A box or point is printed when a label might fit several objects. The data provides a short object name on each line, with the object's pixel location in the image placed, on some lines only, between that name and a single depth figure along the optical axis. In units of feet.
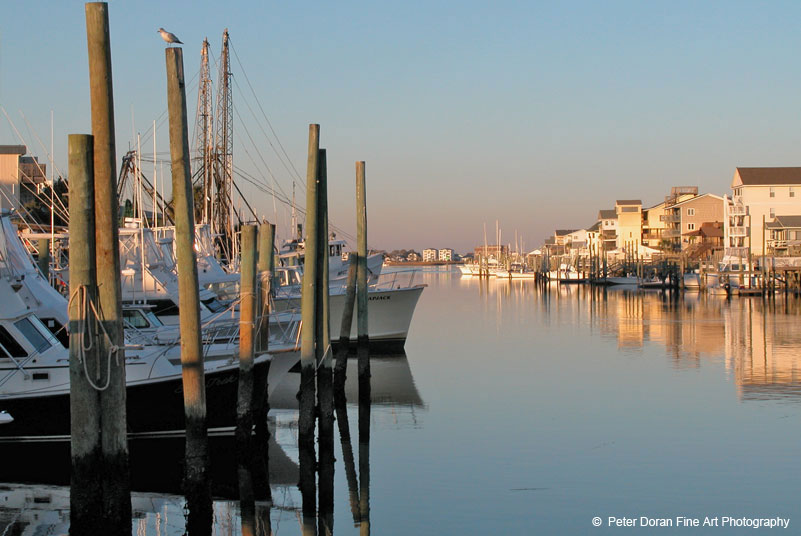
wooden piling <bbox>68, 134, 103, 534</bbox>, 41.55
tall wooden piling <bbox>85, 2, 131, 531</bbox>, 41.86
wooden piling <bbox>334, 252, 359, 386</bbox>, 84.23
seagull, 58.54
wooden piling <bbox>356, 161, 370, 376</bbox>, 89.25
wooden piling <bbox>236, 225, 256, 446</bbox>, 62.08
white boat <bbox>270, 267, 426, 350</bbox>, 139.13
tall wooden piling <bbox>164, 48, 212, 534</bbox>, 49.37
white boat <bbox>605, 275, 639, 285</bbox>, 377.69
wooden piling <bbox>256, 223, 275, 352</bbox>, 72.84
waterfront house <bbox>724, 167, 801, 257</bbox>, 371.56
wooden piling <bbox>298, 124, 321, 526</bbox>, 65.98
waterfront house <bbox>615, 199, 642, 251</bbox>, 490.08
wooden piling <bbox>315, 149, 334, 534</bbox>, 68.03
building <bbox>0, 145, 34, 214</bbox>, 261.40
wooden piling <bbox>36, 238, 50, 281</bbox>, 97.60
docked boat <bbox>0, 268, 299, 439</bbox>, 65.72
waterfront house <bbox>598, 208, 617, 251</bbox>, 528.63
